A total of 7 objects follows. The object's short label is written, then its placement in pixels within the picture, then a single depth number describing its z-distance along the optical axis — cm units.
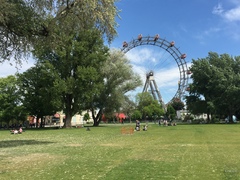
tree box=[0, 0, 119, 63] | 855
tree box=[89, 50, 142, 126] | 3689
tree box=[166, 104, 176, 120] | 5996
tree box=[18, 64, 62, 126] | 3195
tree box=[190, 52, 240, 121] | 4381
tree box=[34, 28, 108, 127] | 2966
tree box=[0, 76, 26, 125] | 3648
